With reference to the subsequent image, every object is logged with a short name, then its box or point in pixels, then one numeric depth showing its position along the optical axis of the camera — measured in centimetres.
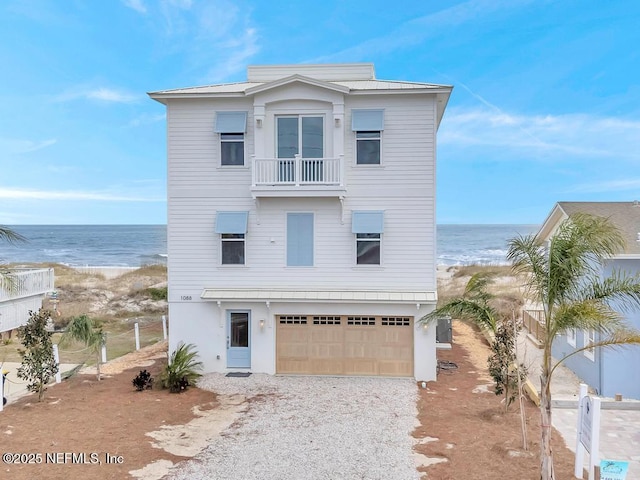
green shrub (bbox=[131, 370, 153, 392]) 1194
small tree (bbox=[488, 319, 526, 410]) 984
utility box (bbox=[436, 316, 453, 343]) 1689
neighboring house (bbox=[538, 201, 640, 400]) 1088
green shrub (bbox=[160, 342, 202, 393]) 1205
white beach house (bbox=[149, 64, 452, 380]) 1341
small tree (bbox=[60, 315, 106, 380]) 1219
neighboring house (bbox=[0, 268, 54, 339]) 1764
